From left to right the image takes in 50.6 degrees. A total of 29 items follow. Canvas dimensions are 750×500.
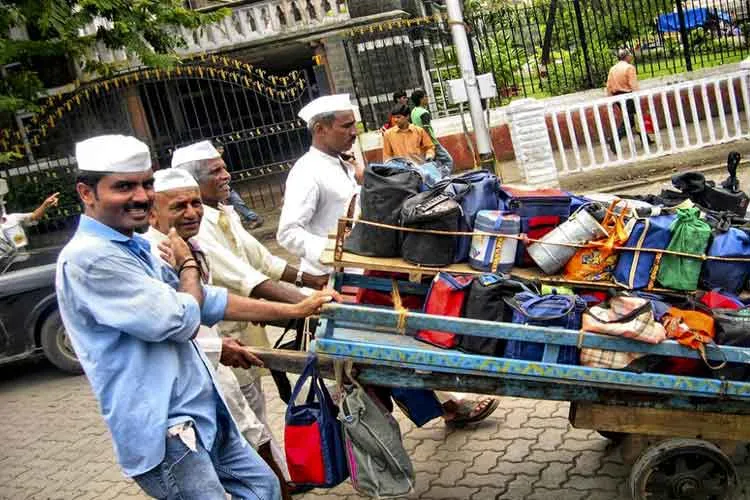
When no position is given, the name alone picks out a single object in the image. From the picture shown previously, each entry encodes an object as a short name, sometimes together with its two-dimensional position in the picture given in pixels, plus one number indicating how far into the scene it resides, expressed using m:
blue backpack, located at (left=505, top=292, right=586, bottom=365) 3.07
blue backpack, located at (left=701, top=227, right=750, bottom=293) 3.16
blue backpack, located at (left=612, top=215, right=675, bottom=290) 3.17
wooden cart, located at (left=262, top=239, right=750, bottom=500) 3.03
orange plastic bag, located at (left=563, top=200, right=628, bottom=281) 3.18
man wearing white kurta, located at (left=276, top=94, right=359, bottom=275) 4.15
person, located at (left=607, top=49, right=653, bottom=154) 12.05
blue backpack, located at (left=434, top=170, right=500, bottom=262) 3.38
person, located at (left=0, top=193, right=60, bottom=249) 7.73
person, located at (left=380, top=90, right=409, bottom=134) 9.37
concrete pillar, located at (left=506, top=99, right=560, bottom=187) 10.32
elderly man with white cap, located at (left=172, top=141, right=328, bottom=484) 3.57
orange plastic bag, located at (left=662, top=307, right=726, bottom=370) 2.97
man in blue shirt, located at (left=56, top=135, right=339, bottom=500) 2.42
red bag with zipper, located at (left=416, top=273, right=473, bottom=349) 3.23
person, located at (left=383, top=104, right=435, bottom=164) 9.09
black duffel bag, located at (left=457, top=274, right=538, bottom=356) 3.16
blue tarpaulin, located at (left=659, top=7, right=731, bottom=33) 15.71
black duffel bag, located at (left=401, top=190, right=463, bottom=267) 3.27
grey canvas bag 3.20
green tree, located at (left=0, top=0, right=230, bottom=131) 9.80
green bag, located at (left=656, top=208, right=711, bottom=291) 3.14
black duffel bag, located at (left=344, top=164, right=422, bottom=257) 3.42
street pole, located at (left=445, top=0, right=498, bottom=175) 8.62
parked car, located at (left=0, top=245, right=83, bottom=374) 6.79
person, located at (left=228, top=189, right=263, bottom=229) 11.28
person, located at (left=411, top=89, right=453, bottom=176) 9.49
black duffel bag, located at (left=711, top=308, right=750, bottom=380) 3.01
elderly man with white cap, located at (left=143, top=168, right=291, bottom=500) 3.22
